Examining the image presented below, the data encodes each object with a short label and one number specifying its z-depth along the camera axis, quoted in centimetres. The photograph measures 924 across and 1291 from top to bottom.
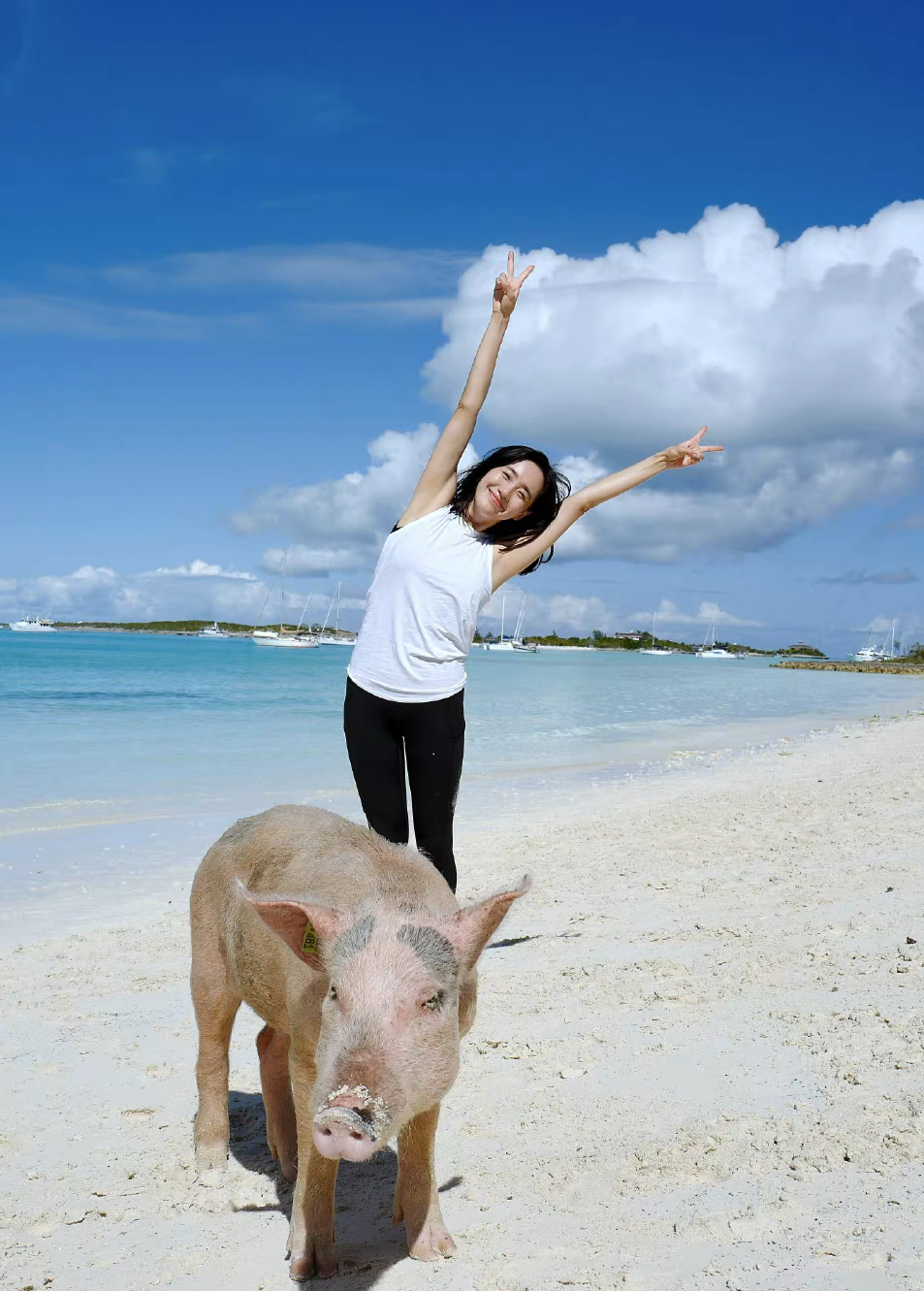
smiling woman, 438
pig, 249
